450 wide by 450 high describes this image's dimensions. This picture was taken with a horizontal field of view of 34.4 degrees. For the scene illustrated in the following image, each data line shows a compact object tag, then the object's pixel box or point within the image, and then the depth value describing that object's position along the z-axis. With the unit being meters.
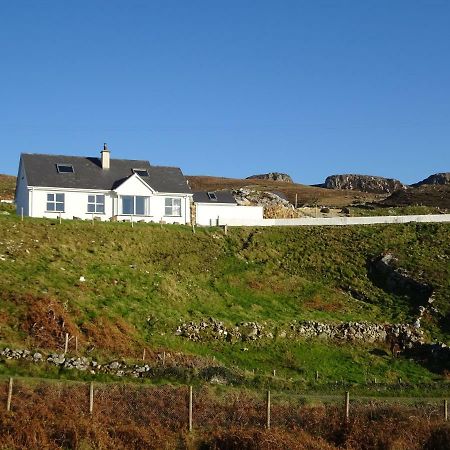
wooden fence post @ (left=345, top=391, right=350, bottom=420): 23.38
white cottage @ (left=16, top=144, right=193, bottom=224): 58.31
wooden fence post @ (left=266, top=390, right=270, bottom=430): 22.67
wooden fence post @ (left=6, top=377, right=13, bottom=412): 22.44
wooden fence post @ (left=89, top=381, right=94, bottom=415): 22.77
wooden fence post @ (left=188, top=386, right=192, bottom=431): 22.49
